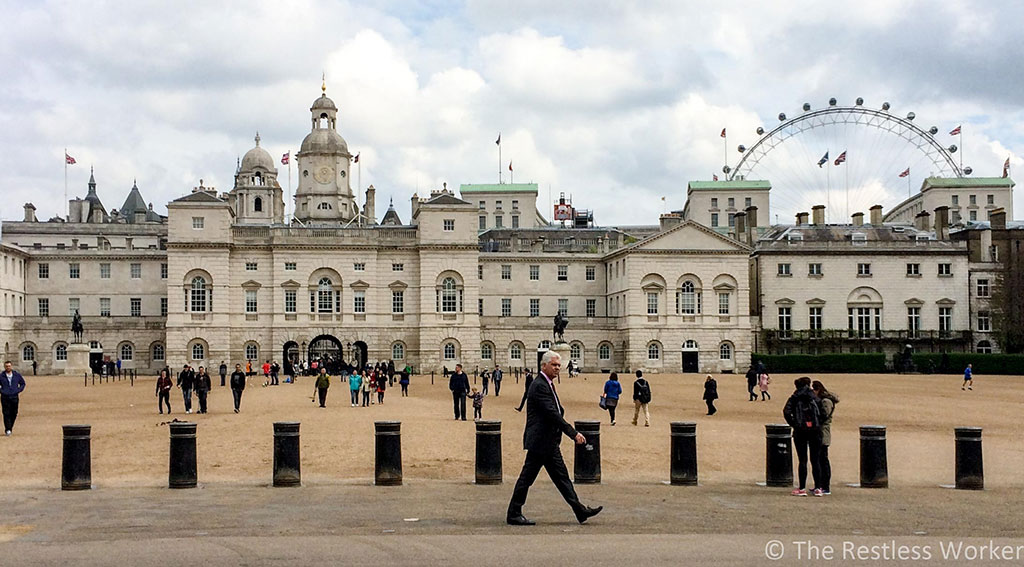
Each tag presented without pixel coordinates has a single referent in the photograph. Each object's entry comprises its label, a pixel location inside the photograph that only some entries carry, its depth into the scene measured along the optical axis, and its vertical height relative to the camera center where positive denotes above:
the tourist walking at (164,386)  37.19 -1.84
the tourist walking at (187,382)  37.41 -1.76
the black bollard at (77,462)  17.98 -2.08
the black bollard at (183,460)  18.06 -2.10
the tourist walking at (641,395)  31.20 -2.01
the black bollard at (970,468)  18.25 -2.42
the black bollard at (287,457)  18.30 -2.09
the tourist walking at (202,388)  37.91 -1.97
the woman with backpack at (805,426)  17.58 -1.65
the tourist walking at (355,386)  41.59 -2.16
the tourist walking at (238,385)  37.53 -1.86
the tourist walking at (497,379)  49.14 -2.35
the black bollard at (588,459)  18.84 -2.27
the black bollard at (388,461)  18.42 -2.19
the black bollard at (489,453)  18.59 -2.11
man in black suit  14.38 -1.52
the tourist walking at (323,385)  40.28 -2.05
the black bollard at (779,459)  18.61 -2.27
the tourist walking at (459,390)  33.84 -1.93
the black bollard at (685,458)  18.69 -2.25
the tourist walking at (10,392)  28.14 -1.50
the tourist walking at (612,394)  31.56 -1.98
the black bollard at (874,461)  18.50 -2.33
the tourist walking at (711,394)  37.31 -2.39
